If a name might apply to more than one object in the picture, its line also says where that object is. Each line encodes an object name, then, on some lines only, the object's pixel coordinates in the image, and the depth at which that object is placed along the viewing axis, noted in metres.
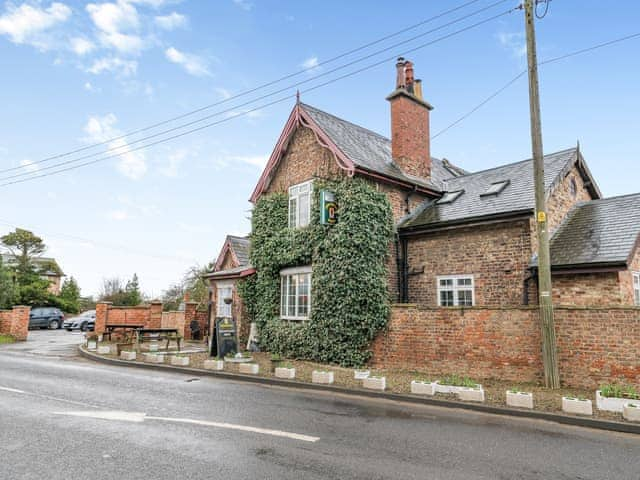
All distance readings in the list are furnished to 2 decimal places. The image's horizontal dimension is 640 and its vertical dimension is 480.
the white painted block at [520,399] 8.01
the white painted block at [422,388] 9.11
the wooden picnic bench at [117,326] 19.73
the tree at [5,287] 33.62
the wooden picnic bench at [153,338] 16.91
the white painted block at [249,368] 12.02
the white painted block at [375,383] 9.79
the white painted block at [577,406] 7.41
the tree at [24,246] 47.86
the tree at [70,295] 47.50
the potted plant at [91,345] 17.21
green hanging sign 14.28
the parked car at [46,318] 35.59
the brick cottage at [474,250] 10.09
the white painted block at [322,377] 10.69
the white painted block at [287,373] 11.28
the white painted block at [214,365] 12.86
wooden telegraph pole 9.55
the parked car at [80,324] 35.34
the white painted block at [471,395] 8.55
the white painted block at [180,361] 13.64
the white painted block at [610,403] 7.49
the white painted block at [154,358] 14.51
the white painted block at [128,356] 14.98
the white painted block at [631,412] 7.02
